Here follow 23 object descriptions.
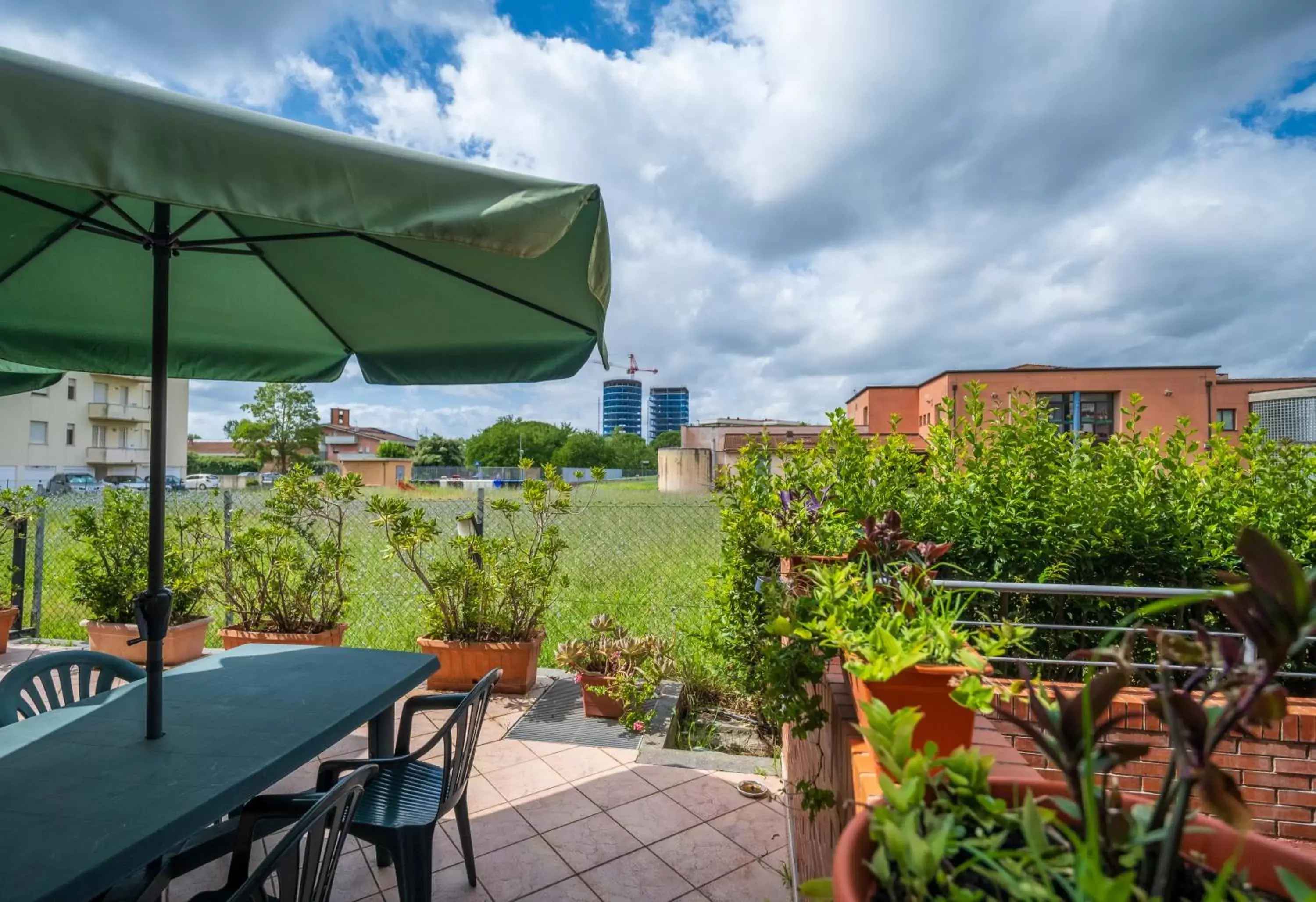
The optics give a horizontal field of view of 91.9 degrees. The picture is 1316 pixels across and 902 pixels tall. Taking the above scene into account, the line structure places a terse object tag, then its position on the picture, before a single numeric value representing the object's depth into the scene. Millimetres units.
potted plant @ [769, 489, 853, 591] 2654
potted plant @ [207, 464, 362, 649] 4199
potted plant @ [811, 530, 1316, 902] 519
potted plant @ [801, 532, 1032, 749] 996
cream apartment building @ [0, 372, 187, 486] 29734
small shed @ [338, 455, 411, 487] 32719
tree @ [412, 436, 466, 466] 66688
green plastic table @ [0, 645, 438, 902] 1190
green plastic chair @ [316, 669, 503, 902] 1766
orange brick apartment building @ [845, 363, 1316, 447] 29938
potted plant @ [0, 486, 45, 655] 4637
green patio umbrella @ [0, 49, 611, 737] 1100
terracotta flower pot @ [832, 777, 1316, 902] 644
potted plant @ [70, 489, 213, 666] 4324
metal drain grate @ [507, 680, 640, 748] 3352
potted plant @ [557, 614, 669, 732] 3422
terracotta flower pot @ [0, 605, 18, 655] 4582
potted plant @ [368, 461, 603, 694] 3949
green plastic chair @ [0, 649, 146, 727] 2035
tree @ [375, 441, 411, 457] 60906
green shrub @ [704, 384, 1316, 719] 2697
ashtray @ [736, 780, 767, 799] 2766
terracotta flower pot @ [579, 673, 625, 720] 3564
